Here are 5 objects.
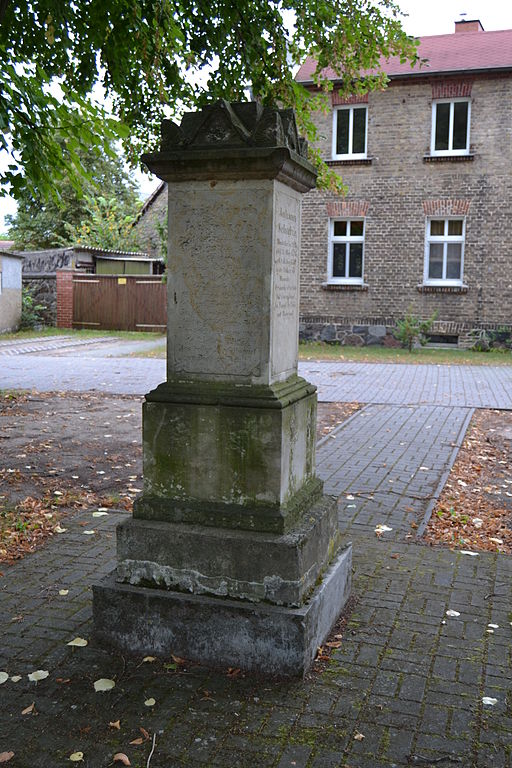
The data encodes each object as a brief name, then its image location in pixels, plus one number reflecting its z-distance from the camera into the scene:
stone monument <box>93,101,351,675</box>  3.59
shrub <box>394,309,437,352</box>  21.00
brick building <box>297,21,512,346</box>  20.88
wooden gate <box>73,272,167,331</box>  27.92
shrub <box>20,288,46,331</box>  27.06
